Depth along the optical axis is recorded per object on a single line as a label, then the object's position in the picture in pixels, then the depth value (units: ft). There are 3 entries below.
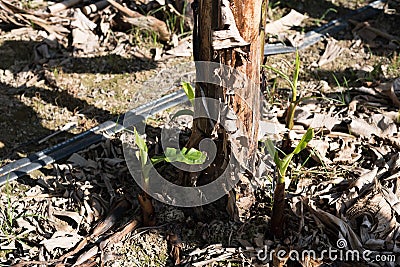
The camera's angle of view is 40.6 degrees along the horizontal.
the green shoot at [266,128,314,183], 7.57
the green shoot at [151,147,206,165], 7.98
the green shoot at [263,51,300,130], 9.43
